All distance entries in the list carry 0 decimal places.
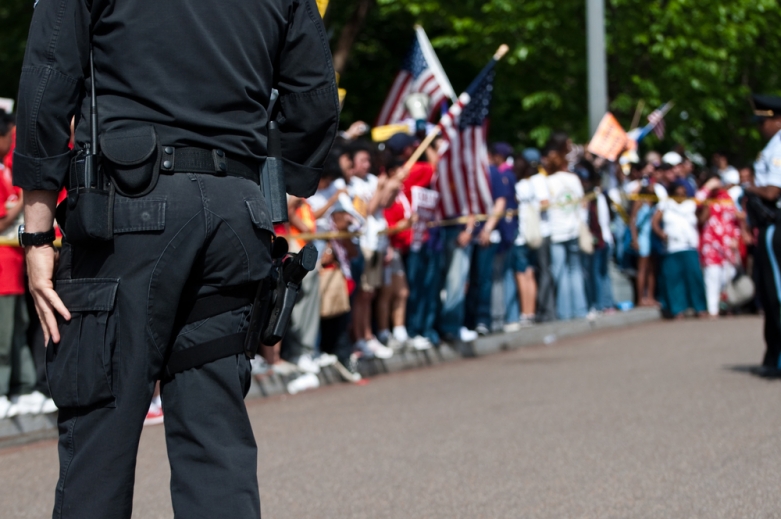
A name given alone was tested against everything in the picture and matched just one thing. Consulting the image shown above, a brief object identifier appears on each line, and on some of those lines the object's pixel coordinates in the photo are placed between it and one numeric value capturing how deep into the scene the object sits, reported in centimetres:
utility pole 1684
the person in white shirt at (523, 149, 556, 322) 1425
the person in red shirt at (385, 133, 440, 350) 1175
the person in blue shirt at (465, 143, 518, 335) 1297
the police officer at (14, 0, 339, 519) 304
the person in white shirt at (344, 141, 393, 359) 1064
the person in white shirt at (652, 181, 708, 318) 1692
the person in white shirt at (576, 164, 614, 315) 1580
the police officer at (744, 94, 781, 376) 906
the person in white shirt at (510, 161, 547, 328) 1391
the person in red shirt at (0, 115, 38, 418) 773
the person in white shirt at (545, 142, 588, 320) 1444
